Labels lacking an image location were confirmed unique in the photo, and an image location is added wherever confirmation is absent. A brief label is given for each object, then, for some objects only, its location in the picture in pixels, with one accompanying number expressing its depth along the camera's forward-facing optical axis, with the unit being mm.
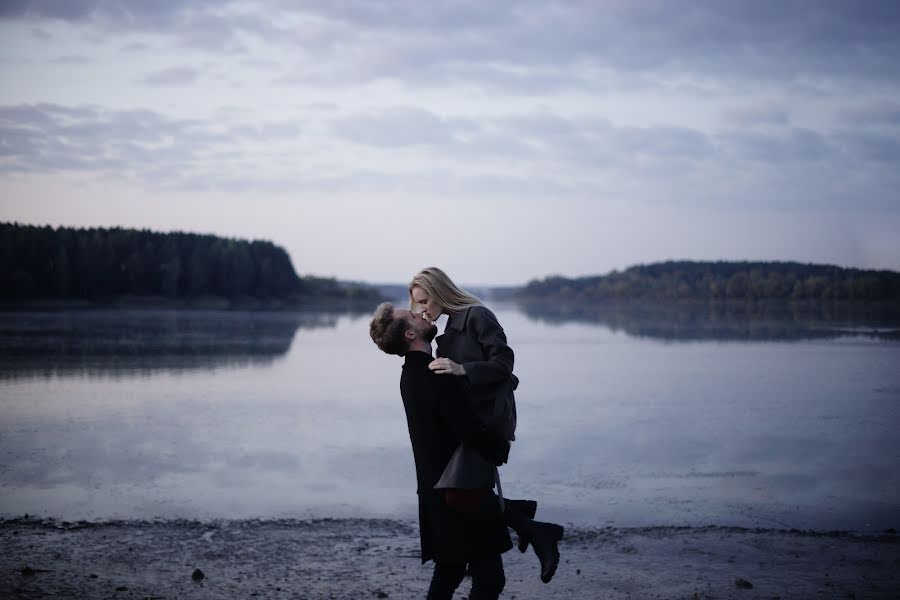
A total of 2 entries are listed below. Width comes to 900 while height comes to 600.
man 4148
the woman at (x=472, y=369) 4207
